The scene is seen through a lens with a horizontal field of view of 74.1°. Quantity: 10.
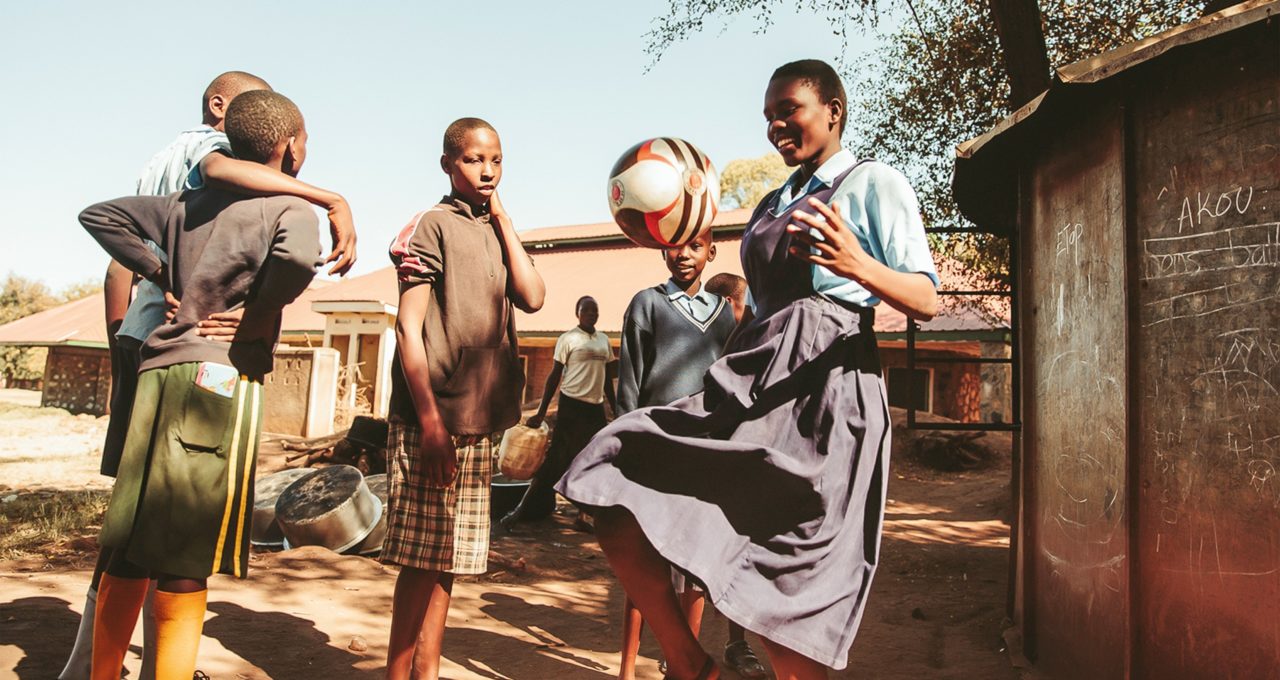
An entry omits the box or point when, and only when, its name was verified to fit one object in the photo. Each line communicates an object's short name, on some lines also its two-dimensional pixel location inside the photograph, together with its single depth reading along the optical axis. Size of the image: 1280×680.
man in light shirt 7.86
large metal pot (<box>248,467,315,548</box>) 6.31
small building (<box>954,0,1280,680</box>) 3.11
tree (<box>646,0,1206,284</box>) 9.10
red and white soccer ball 2.99
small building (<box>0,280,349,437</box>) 15.09
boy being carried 2.63
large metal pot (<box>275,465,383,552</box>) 5.81
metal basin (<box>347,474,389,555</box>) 6.01
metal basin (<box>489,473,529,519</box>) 8.11
